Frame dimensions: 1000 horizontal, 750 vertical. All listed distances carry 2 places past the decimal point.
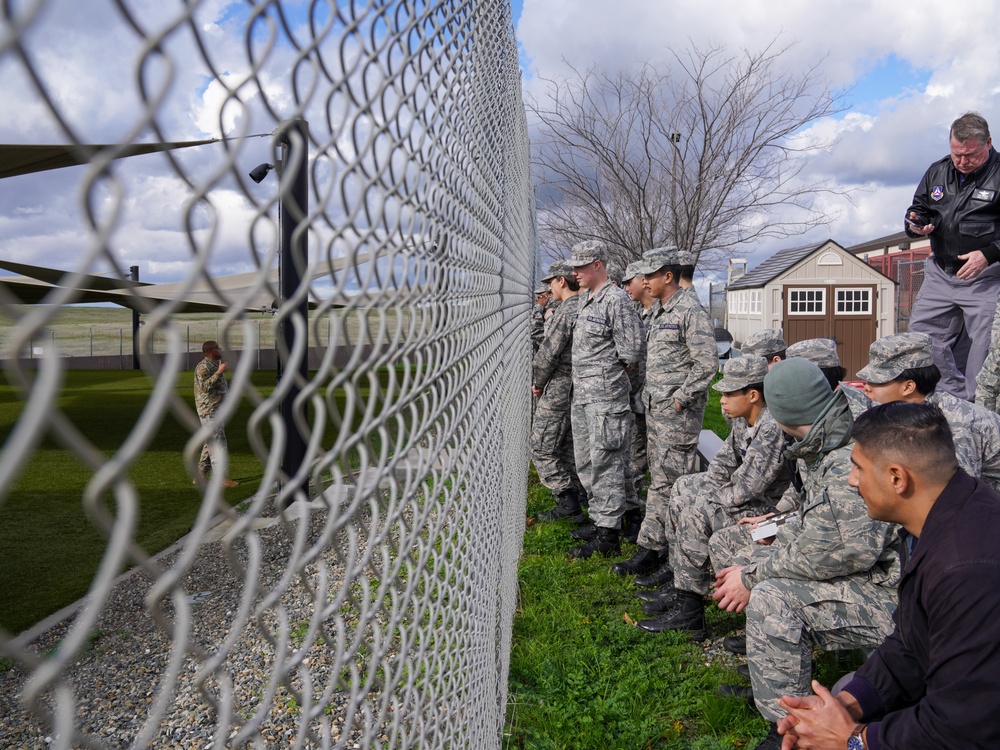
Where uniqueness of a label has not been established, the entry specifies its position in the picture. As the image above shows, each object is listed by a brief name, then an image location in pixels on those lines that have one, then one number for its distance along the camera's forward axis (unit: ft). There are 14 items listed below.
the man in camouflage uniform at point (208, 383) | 27.04
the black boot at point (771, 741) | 9.44
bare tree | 36.17
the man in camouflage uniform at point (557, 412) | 21.49
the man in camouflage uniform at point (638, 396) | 19.12
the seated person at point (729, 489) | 13.24
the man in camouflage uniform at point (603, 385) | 18.15
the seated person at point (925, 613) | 6.64
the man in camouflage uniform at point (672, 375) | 17.56
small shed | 80.12
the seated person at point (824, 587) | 9.61
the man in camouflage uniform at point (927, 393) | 11.46
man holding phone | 15.55
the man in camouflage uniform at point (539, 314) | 28.19
